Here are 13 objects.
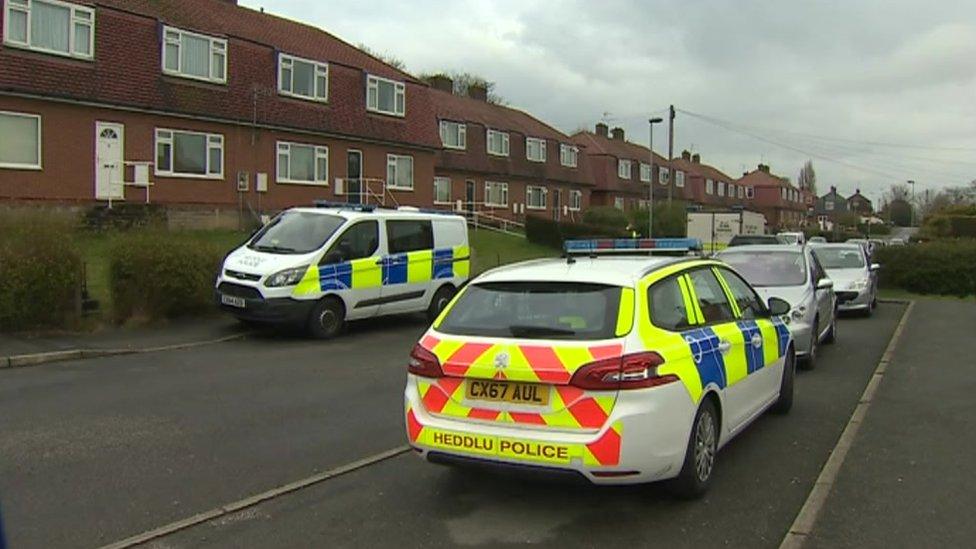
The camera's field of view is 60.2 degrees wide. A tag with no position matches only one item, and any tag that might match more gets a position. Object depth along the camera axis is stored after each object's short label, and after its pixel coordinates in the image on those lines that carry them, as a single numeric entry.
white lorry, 38.31
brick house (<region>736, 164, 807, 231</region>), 93.94
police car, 4.63
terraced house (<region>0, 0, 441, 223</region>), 22.30
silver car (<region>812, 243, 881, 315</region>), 16.42
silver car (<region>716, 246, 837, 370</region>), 9.92
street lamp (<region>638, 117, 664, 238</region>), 40.99
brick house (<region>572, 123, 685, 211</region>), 60.84
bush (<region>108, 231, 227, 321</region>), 12.39
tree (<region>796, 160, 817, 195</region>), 120.06
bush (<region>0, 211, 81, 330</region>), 10.99
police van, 12.27
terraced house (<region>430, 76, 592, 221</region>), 42.88
